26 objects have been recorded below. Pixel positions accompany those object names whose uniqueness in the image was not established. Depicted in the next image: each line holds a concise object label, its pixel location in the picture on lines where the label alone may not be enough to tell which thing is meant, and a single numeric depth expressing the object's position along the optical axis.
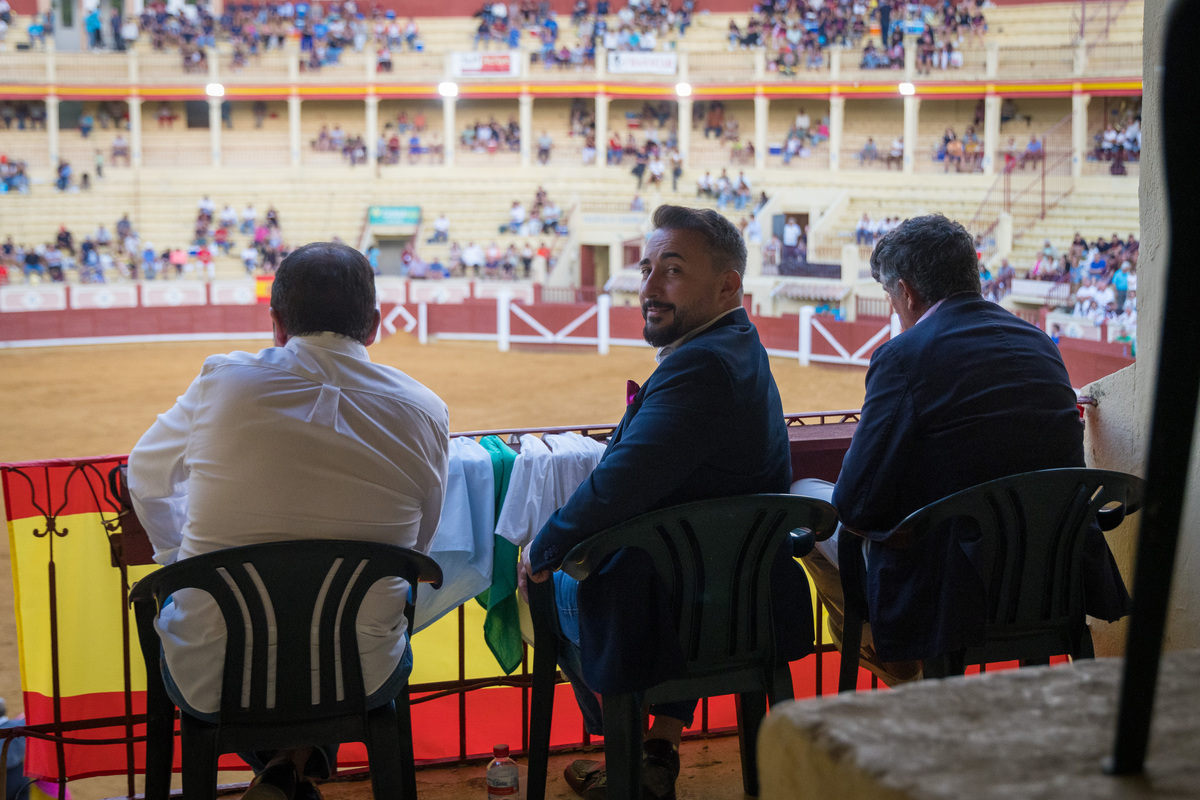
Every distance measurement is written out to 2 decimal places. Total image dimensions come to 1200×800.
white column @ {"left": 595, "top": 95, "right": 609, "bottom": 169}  23.47
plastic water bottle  2.29
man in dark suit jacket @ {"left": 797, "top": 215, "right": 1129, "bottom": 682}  2.04
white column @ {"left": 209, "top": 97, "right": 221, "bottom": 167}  23.75
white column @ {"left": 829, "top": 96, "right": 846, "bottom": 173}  22.48
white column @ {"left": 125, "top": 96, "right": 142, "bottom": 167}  23.55
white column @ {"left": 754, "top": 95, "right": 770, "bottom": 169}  23.28
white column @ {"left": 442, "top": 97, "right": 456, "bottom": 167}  23.89
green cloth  2.36
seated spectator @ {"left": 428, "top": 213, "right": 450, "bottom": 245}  21.70
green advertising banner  22.12
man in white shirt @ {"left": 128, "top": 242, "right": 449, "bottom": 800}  1.80
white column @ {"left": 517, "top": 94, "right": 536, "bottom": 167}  23.48
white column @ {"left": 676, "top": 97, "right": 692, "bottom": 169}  23.66
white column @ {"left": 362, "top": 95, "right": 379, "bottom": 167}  23.55
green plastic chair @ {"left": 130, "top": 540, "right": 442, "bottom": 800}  1.72
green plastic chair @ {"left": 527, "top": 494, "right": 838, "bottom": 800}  1.83
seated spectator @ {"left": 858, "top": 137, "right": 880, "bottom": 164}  22.62
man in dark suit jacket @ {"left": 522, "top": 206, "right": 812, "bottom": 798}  1.87
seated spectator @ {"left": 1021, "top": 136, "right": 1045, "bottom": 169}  21.09
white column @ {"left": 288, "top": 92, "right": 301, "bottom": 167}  23.75
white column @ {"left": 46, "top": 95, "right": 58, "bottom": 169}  23.23
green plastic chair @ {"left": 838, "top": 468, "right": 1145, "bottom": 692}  1.95
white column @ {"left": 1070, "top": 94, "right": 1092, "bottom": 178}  20.67
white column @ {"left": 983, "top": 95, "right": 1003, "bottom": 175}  22.27
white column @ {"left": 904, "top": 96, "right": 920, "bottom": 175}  22.42
